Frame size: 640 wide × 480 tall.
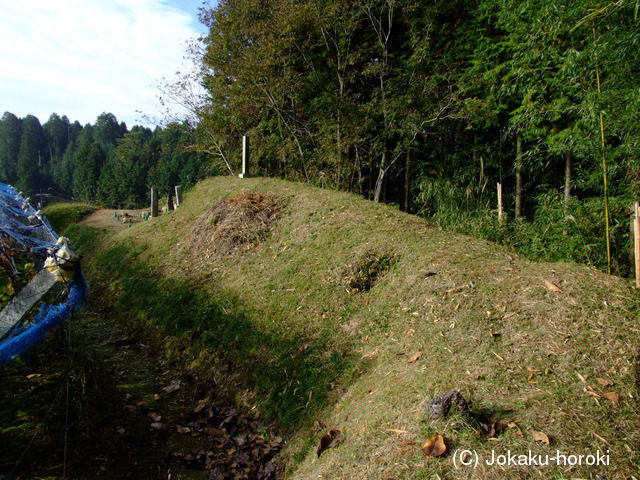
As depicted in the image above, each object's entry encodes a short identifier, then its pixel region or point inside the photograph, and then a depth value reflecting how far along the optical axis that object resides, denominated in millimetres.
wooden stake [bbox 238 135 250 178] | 9978
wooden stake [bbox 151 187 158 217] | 11836
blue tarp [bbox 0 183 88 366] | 2805
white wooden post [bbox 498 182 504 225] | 6460
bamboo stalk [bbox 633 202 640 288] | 3210
